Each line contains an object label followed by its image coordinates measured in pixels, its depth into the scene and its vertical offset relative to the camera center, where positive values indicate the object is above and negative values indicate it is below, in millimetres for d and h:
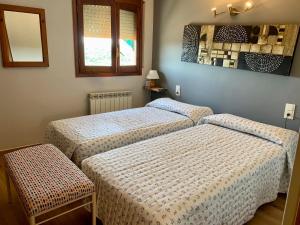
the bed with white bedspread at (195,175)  1367 -790
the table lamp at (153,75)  3617 -324
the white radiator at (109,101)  3312 -695
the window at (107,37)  3106 +190
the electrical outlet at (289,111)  2405 -513
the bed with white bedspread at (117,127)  2137 -755
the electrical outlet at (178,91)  3504 -523
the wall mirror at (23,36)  2623 +120
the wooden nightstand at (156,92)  3672 -608
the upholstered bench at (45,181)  1407 -824
